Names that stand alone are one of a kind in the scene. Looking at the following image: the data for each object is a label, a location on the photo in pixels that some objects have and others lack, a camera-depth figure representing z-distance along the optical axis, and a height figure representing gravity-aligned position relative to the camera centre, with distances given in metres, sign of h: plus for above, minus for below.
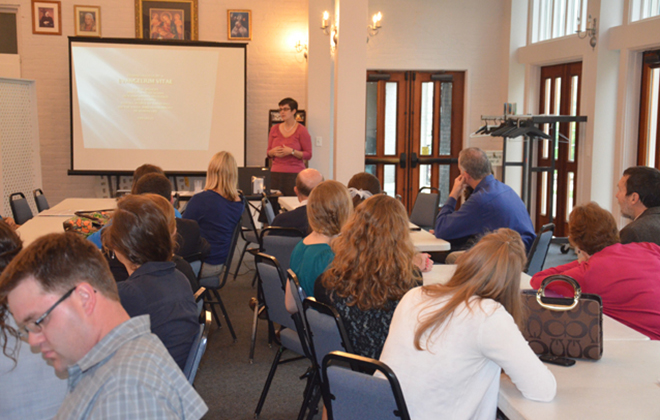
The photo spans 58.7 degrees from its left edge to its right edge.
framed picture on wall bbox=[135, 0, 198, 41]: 8.06 +1.67
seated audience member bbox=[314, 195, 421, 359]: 2.10 -0.47
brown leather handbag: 1.80 -0.56
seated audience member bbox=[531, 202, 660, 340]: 2.23 -0.51
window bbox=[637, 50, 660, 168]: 6.24 +0.34
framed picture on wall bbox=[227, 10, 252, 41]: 8.30 +1.64
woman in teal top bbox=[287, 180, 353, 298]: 2.64 -0.41
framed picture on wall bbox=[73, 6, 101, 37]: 7.97 +1.63
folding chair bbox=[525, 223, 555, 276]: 3.53 -0.65
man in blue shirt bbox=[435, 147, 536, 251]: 3.94 -0.46
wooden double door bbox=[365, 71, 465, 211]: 8.74 +0.21
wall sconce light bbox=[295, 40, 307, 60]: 8.33 +1.34
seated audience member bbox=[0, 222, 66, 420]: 1.63 -0.68
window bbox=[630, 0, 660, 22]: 6.23 +1.44
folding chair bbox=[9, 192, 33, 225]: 4.82 -0.59
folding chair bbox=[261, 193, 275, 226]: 4.86 -0.56
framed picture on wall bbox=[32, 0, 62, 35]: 7.87 +1.65
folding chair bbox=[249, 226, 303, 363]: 3.45 -0.60
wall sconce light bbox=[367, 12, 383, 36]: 7.00 +1.52
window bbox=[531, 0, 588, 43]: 7.25 +1.63
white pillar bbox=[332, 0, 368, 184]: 6.07 +0.57
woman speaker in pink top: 7.15 -0.10
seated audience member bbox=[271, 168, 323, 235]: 3.73 -0.46
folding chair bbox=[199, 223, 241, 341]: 3.92 -0.93
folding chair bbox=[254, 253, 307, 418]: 2.75 -0.79
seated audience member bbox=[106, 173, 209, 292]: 3.40 -0.49
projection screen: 7.86 +0.50
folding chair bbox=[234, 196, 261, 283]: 5.27 -0.84
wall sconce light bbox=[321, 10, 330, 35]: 7.53 +1.56
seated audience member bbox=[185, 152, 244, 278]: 4.06 -0.49
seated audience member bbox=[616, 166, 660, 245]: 3.08 -0.33
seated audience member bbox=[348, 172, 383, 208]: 4.41 -0.32
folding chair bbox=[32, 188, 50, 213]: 5.29 -0.56
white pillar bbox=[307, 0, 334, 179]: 7.96 +0.75
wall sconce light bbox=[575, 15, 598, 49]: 6.68 +1.28
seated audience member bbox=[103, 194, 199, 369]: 1.93 -0.46
